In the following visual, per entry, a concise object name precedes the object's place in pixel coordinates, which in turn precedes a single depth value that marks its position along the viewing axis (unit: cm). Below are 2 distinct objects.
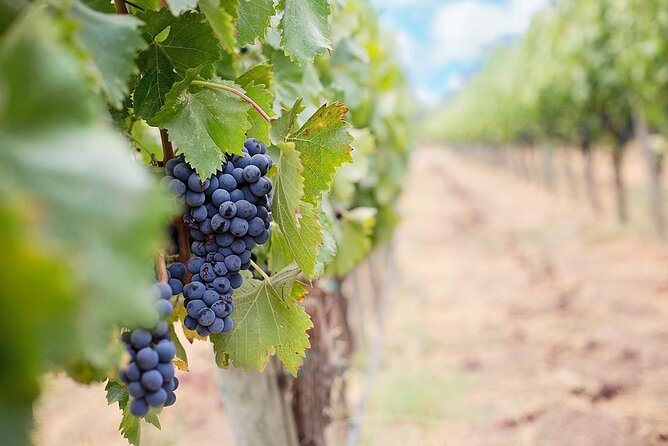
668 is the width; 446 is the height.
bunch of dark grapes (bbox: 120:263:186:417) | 91
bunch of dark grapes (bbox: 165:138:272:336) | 115
